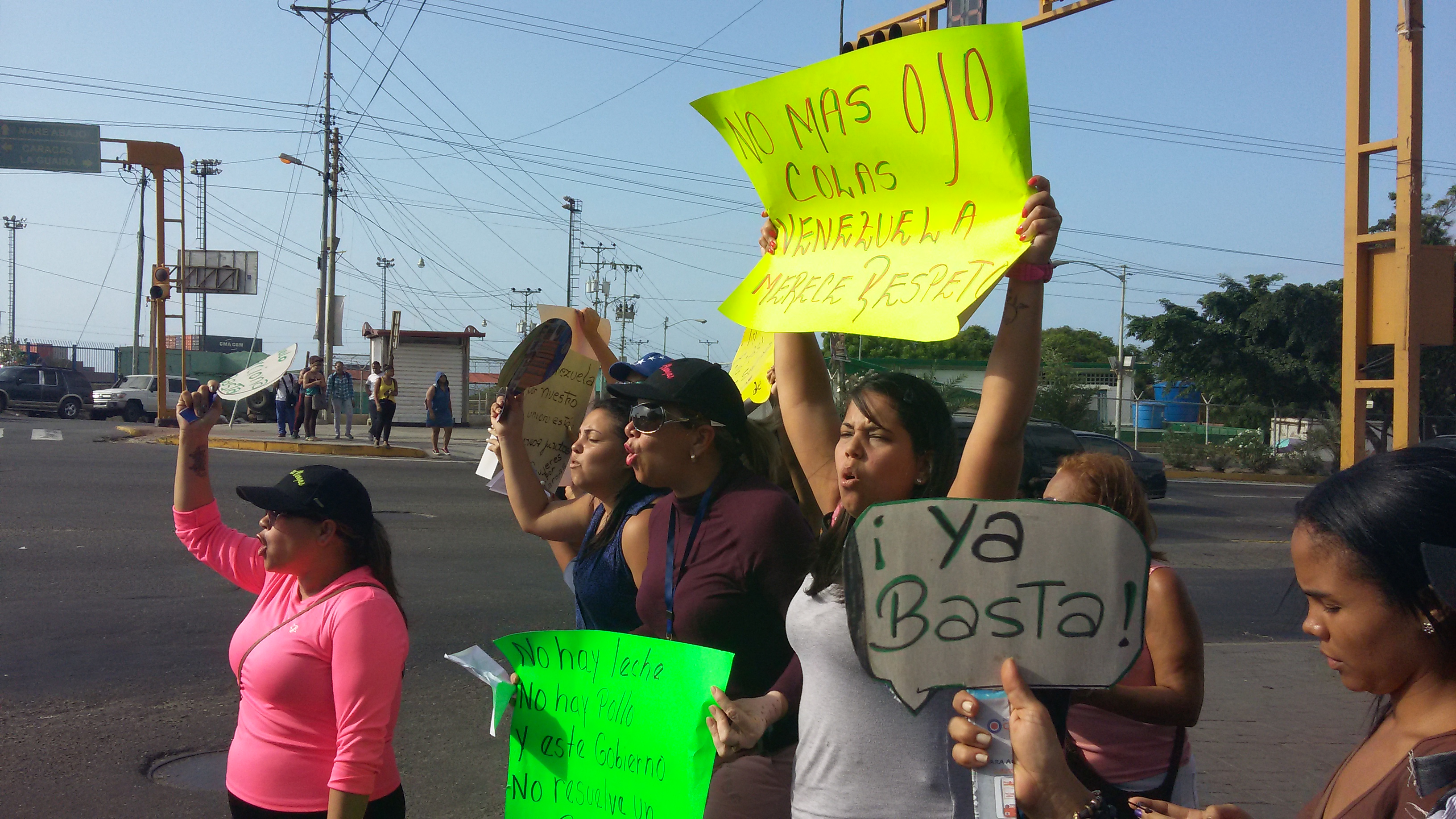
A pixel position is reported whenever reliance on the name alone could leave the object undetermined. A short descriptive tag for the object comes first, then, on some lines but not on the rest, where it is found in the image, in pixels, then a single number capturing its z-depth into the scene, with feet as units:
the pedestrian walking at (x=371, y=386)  74.38
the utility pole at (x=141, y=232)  189.57
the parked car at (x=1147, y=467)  53.67
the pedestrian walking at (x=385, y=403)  72.90
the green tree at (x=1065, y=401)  89.37
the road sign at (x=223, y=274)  76.36
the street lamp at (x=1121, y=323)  113.09
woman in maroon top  8.07
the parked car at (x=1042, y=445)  42.50
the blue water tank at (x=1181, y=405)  145.18
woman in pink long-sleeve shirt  8.38
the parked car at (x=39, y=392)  110.83
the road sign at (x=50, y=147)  91.61
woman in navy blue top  9.72
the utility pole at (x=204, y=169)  200.92
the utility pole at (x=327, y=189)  94.68
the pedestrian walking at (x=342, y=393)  78.48
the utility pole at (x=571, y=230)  196.13
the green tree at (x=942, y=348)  177.78
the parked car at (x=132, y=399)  108.99
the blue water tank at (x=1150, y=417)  185.16
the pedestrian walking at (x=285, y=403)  76.95
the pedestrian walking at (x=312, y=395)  73.20
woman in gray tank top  6.52
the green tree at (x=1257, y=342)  97.60
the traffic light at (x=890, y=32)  30.25
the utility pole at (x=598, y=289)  179.73
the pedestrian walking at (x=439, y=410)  73.77
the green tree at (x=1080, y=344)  266.47
